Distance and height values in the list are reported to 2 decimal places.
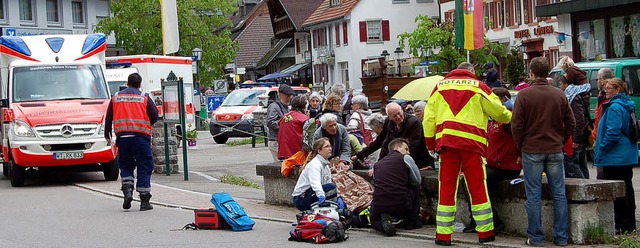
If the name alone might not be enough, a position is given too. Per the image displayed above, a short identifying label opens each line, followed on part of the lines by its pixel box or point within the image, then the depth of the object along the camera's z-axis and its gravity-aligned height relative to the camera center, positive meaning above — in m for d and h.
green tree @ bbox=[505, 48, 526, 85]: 47.56 +0.78
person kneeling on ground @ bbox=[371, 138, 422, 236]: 11.62 -1.03
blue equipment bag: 12.48 -1.30
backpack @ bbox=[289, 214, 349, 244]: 11.27 -1.40
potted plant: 31.72 -1.13
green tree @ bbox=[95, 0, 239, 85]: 59.81 +4.07
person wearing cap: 16.53 -0.18
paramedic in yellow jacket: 10.58 -0.50
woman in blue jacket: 11.01 -0.66
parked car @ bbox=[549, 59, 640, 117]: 19.91 +0.13
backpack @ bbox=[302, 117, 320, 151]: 14.44 -0.49
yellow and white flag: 25.36 +1.76
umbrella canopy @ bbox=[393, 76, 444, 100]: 19.69 +0.01
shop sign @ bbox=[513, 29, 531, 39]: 50.62 +2.39
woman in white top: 12.57 -0.97
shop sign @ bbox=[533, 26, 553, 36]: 47.56 +2.36
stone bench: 10.31 -1.18
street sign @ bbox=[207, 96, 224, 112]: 42.88 -0.08
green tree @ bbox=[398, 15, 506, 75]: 44.22 +1.75
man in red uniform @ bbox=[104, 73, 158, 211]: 14.64 -0.42
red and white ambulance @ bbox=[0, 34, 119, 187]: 18.78 +0.05
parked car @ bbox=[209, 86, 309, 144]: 34.34 -0.41
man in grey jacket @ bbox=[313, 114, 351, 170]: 13.64 -0.53
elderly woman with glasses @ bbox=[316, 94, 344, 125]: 15.34 -0.16
